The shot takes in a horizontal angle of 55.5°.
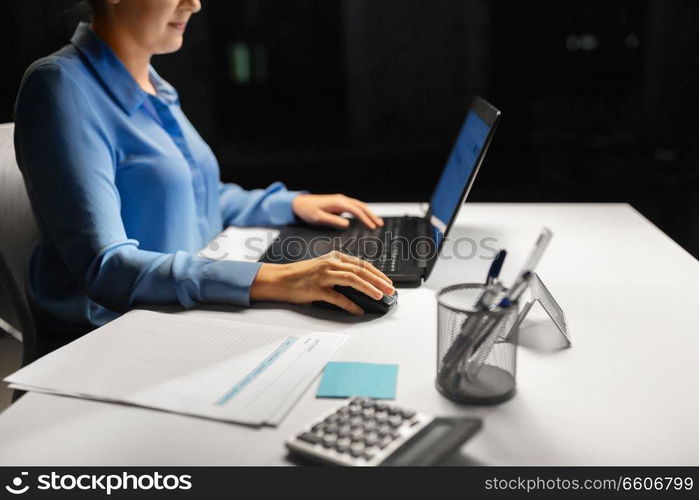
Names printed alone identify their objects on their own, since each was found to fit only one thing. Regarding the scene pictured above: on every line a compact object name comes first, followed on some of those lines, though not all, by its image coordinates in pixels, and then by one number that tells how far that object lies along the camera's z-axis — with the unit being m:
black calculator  0.62
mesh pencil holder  0.74
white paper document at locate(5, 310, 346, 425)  0.75
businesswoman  1.03
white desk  0.67
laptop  1.19
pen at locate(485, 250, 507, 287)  0.79
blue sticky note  0.77
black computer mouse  1.00
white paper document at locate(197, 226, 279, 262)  1.31
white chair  1.31
